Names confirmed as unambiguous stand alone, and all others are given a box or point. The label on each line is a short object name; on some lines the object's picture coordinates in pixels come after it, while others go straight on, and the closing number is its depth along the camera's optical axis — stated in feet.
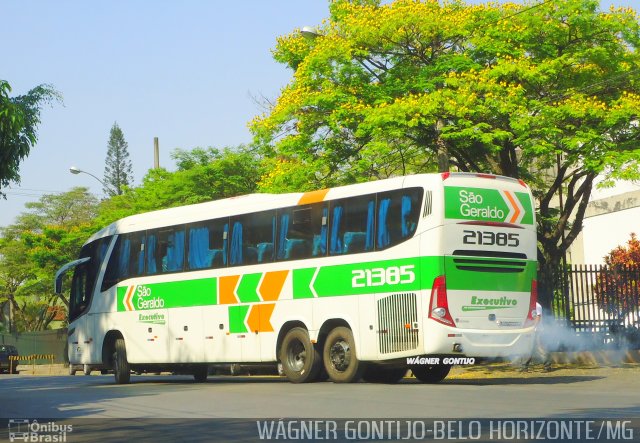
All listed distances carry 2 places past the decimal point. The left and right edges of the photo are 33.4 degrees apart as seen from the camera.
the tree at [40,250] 201.46
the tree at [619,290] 82.48
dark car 162.91
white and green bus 60.64
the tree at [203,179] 151.74
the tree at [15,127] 61.82
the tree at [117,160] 313.73
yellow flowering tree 81.15
